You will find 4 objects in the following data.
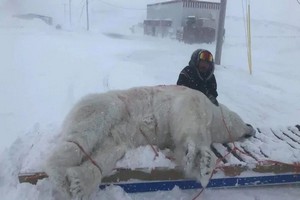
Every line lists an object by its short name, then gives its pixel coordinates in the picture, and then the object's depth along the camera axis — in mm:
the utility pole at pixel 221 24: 11320
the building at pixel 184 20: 21577
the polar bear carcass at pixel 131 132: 2909
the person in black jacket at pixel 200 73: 4992
